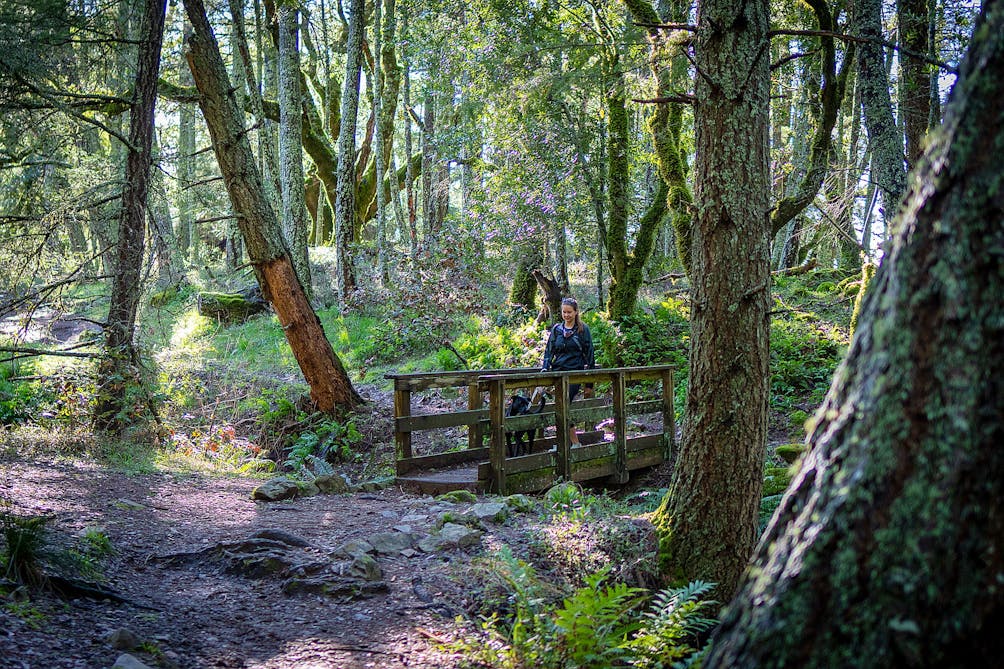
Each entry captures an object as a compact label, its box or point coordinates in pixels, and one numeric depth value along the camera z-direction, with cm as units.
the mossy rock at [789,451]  936
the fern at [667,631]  405
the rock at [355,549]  558
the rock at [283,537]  598
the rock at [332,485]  886
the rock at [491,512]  676
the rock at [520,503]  723
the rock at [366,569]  527
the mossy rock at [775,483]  836
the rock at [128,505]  699
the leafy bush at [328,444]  1212
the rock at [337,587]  506
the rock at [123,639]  381
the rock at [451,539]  602
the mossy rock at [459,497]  793
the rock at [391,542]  595
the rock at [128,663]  346
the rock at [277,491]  818
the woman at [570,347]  989
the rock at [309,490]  860
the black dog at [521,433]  975
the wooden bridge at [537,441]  857
